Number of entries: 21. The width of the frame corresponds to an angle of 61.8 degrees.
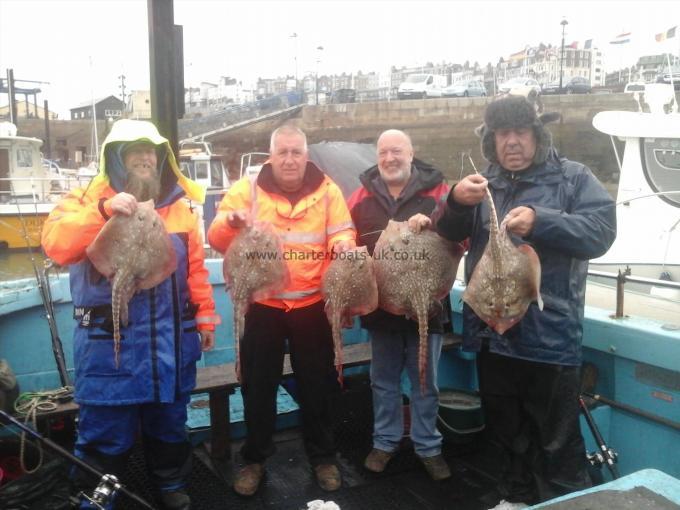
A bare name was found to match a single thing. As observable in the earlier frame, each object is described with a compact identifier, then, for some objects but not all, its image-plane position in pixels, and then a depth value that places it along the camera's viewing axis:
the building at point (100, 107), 64.62
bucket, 4.30
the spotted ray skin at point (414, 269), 3.26
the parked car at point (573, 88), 37.66
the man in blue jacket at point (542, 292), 3.03
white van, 41.84
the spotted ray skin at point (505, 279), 2.84
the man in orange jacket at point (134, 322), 3.03
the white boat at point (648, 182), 7.54
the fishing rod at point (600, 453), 3.38
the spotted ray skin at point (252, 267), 3.13
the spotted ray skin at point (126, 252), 2.88
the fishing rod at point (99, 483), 2.76
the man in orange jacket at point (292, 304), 3.48
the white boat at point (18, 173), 17.25
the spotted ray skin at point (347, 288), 3.17
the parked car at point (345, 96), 42.59
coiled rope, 3.44
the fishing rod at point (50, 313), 3.92
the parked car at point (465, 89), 40.03
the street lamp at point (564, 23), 38.94
